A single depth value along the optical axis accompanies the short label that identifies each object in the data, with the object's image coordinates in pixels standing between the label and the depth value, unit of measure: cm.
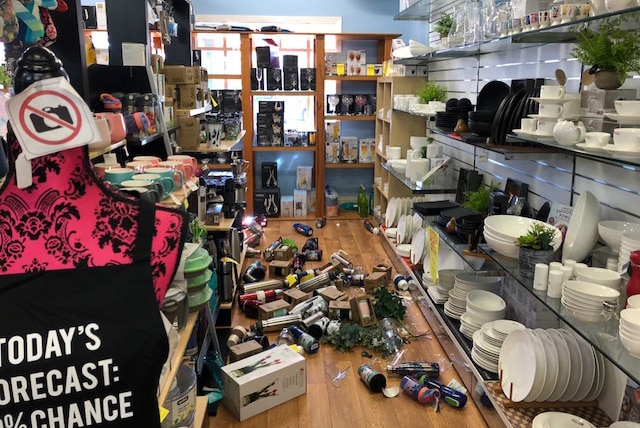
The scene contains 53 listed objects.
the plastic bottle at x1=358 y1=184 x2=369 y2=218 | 654
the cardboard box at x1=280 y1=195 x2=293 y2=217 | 663
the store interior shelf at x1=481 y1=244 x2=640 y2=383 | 153
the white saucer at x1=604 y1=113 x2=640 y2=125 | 172
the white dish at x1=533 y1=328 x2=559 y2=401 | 230
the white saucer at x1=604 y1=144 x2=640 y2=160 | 168
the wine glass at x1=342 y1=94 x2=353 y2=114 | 662
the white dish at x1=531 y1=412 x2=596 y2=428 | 210
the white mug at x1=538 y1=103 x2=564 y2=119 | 221
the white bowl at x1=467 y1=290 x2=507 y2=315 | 282
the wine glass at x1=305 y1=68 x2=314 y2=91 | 641
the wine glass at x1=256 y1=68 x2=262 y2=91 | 640
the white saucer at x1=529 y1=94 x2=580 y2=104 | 218
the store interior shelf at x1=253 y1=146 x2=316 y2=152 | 651
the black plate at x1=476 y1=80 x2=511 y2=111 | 332
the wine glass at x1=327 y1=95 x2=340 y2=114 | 661
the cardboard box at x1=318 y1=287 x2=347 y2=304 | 387
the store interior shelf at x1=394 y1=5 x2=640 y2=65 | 188
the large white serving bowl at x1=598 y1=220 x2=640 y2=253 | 205
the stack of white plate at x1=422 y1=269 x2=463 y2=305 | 339
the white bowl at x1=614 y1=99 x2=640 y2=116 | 171
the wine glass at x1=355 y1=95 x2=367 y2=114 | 663
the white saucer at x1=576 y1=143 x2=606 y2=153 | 186
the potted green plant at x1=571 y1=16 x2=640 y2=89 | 196
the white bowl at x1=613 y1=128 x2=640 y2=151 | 169
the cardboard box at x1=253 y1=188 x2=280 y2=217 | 656
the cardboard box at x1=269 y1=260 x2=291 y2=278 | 454
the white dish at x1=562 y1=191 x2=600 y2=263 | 216
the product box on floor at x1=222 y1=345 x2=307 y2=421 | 267
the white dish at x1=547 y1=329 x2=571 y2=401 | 231
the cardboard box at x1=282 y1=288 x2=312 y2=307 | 390
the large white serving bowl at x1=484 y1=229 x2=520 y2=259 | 236
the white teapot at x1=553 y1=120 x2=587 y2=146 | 202
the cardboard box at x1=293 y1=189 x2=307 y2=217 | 661
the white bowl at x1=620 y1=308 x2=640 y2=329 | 152
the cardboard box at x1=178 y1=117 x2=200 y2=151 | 366
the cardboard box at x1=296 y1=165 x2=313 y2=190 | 675
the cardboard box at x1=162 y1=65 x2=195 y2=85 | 368
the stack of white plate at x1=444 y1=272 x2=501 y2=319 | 310
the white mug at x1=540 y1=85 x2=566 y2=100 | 221
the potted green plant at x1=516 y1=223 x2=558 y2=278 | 217
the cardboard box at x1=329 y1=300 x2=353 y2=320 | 369
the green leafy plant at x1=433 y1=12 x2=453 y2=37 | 407
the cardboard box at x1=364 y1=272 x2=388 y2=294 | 424
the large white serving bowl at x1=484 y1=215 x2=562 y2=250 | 241
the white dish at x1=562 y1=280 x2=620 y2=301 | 183
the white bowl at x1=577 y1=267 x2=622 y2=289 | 192
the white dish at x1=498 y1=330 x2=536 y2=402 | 232
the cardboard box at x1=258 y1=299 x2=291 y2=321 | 367
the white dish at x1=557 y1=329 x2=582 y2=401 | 233
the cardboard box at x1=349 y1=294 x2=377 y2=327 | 357
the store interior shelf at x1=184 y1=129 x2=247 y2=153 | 373
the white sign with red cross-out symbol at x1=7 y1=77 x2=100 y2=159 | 98
